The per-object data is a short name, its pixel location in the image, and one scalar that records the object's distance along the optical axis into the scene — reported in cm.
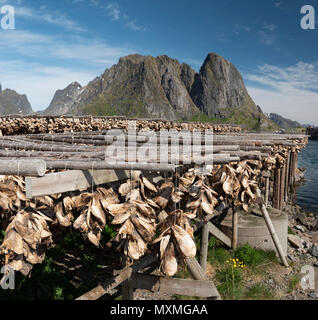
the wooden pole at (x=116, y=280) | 348
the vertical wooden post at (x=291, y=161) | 1940
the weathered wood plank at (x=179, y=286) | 349
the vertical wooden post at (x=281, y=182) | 1327
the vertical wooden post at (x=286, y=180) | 1732
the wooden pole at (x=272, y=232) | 702
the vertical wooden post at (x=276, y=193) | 1250
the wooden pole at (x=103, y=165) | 235
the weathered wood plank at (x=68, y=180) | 208
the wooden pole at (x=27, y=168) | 192
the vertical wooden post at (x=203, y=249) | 626
